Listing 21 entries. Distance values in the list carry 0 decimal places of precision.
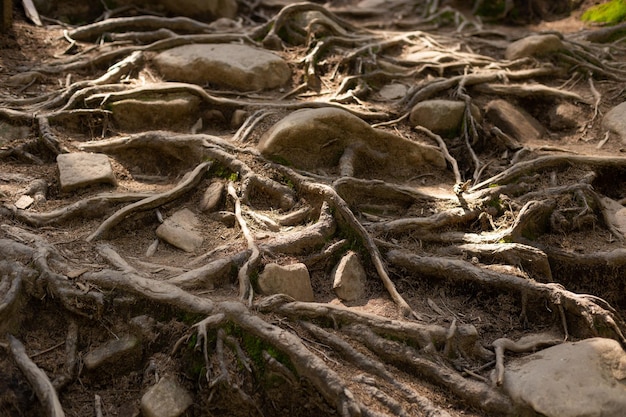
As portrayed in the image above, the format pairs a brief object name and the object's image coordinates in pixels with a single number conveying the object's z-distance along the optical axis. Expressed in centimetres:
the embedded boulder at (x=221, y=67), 637
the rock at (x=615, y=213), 521
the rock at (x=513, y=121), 628
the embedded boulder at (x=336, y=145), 525
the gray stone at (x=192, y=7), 820
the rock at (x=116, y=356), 364
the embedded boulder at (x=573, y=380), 351
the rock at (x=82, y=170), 478
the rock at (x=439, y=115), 620
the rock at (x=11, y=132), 525
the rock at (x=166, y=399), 347
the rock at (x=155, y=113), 571
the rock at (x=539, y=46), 734
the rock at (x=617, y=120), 615
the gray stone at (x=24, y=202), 442
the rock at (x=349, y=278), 431
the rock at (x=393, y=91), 668
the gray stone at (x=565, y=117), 656
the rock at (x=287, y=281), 406
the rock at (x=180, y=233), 448
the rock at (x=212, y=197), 484
